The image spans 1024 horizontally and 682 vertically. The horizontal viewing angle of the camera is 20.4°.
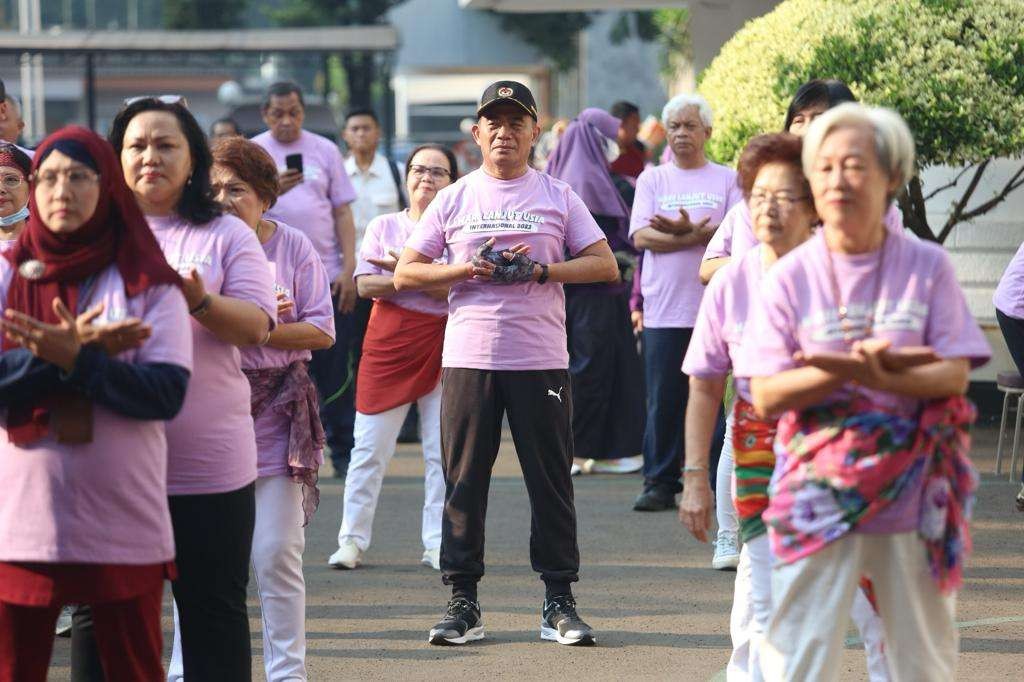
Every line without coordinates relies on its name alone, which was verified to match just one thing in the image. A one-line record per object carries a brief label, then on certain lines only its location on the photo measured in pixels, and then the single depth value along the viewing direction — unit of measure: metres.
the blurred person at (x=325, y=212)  16.75
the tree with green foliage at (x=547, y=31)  73.62
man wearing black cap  10.55
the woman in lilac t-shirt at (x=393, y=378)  13.20
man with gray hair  14.83
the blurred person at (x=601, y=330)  16.96
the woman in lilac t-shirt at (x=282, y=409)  9.16
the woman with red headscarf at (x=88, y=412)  6.70
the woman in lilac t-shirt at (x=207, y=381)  7.67
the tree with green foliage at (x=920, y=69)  15.60
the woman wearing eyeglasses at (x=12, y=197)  10.90
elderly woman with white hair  6.60
